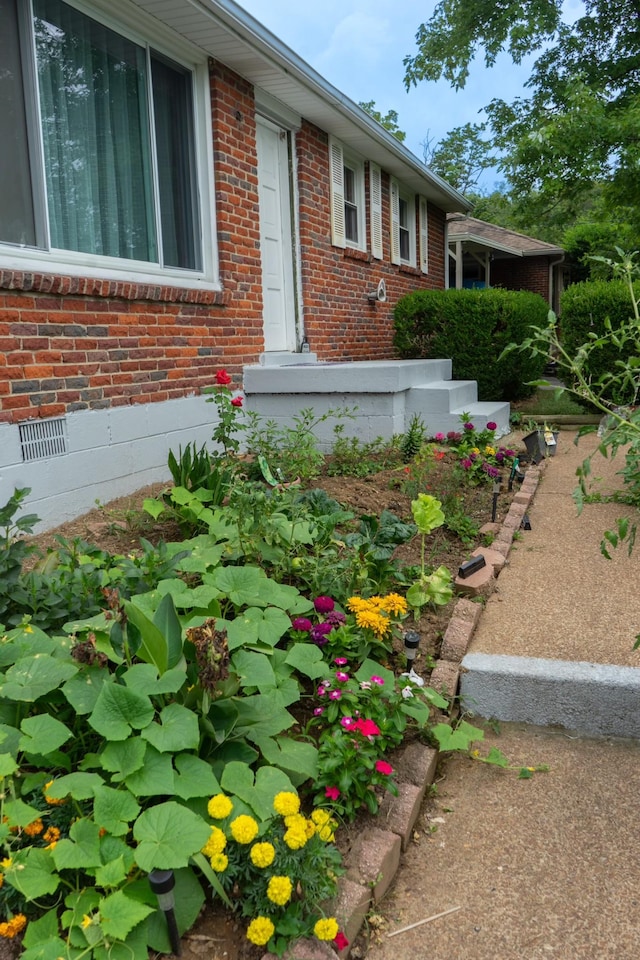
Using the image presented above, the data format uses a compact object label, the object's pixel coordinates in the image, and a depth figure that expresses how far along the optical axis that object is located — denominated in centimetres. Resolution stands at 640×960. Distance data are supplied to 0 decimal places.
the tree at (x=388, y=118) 2956
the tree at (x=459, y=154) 3553
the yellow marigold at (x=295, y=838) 167
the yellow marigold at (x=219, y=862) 162
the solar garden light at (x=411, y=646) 266
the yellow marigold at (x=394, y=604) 275
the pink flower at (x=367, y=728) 214
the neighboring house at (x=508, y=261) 2020
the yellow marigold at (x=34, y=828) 174
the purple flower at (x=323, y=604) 273
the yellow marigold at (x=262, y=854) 162
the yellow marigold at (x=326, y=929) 159
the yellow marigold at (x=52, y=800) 176
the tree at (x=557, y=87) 1028
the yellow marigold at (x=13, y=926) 155
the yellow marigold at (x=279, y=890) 159
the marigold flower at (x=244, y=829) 164
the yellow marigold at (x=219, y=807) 167
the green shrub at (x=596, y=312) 867
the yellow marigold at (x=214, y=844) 164
